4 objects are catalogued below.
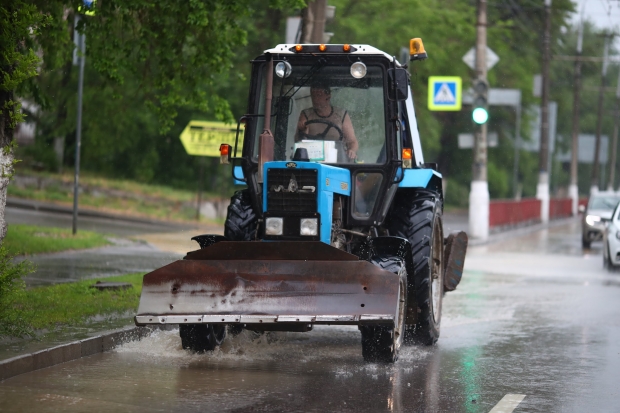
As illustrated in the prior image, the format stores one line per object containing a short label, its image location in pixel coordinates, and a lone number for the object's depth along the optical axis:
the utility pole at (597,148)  73.81
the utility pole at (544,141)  47.69
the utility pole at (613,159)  90.38
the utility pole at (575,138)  62.34
